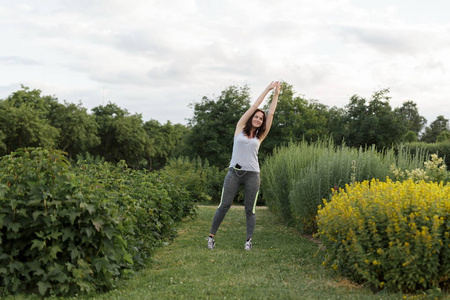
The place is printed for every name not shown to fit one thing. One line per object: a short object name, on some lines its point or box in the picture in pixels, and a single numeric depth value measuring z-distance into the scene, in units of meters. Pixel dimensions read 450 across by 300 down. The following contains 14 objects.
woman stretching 7.41
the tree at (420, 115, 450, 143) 75.62
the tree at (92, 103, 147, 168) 50.44
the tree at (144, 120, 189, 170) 56.38
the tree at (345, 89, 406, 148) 41.19
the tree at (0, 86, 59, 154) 36.72
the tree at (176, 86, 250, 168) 39.94
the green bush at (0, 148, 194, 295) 4.59
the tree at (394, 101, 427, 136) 82.44
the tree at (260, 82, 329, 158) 39.53
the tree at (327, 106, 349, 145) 42.83
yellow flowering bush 4.55
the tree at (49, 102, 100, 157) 44.22
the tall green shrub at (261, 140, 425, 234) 8.65
